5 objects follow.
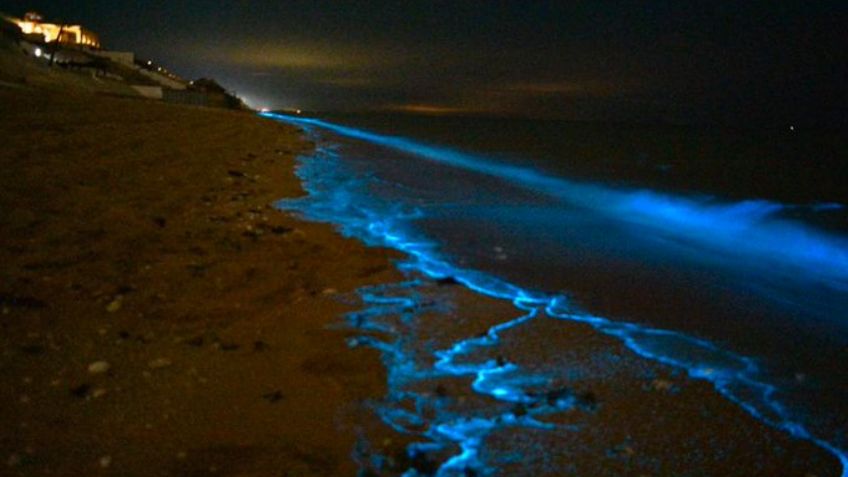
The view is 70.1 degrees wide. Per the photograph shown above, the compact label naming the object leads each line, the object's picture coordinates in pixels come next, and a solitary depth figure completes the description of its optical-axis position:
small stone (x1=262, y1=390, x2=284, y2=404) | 2.98
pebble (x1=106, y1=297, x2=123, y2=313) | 3.92
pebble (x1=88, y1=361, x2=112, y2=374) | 3.09
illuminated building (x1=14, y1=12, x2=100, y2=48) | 63.35
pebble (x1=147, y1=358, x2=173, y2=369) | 3.21
